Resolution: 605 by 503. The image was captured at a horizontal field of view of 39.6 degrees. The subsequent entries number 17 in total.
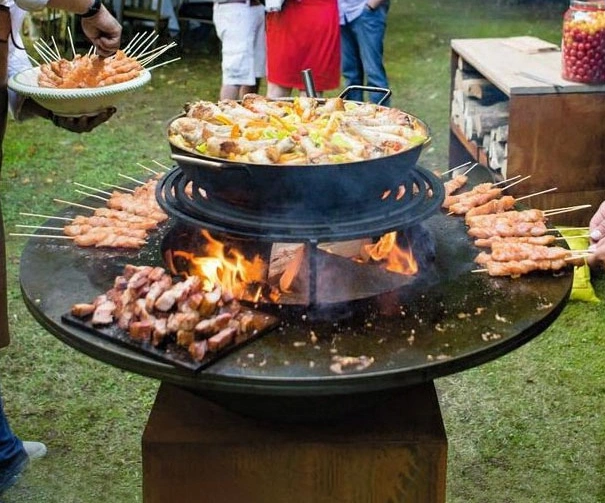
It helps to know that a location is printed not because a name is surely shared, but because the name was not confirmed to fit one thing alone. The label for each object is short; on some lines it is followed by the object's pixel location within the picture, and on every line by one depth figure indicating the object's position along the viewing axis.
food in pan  2.64
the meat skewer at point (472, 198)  3.23
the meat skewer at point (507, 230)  3.00
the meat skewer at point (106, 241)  2.95
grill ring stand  2.46
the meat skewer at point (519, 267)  2.73
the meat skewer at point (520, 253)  2.78
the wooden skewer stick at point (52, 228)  3.10
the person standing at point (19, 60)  3.01
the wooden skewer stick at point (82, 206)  3.29
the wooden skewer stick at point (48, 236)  2.99
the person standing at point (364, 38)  7.61
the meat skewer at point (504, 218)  3.09
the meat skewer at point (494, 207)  3.18
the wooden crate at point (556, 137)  5.20
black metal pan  2.41
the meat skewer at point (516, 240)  2.93
